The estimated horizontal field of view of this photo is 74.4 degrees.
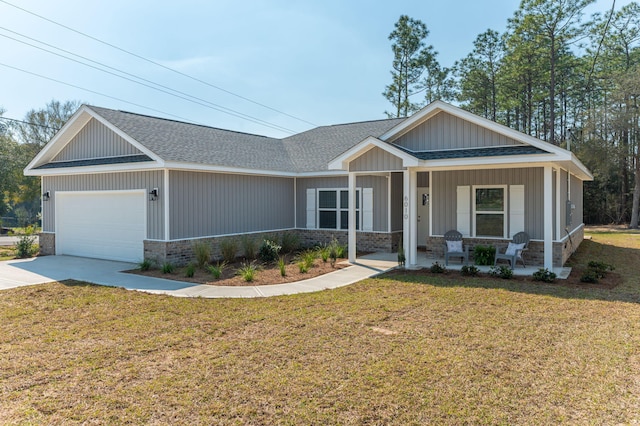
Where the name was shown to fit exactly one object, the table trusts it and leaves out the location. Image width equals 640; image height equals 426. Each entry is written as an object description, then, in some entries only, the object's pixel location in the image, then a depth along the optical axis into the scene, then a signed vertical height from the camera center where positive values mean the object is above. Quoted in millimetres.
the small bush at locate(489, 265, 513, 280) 9766 -1462
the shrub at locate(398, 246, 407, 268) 11531 -1314
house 11336 +716
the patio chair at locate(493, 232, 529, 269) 10734 -1040
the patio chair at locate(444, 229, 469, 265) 11555 -1015
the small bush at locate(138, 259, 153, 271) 11195 -1443
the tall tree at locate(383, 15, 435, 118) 31859 +11656
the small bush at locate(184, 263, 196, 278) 10172 -1467
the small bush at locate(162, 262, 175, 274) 10727 -1466
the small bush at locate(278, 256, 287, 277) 10233 -1436
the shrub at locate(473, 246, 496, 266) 11406 -1199
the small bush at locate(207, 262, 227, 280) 10000 -1452
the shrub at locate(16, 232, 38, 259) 14047 -1232
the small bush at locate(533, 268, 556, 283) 9383 -1462
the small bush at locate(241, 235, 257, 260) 13180 -1167
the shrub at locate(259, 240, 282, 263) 12594 -1249
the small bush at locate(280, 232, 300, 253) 14883 -1129
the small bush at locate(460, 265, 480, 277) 10195 -1458
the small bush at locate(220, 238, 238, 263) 12492 -1179
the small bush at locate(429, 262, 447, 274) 10531 -1467
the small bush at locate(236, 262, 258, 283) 9633 -1464
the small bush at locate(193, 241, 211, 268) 11719 -1192
